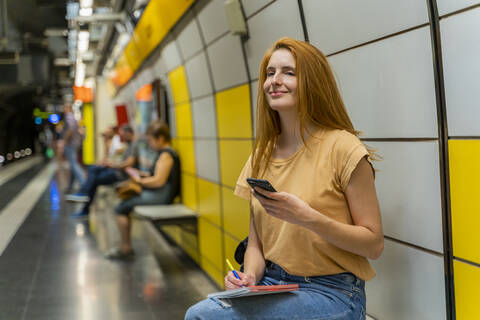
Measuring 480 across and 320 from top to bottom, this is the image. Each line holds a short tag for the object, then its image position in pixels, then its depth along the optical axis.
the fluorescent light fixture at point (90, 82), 19.14
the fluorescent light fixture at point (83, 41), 10.34
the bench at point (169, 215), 5.42
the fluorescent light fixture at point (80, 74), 15.71
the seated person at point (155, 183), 5.83
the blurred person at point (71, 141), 10.95
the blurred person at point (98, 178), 8.09
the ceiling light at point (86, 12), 7.61
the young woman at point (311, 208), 1.73
